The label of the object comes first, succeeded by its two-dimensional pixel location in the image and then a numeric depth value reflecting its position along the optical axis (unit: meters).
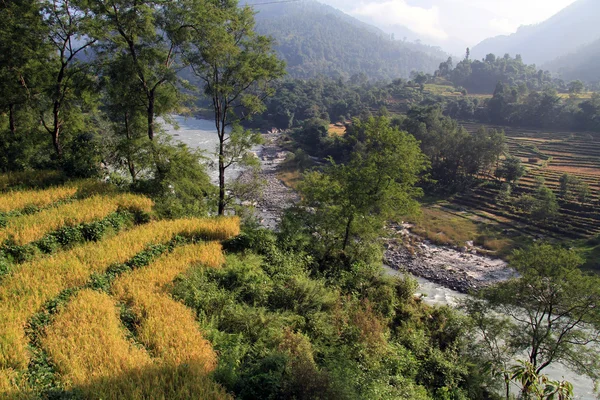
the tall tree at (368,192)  14.19
